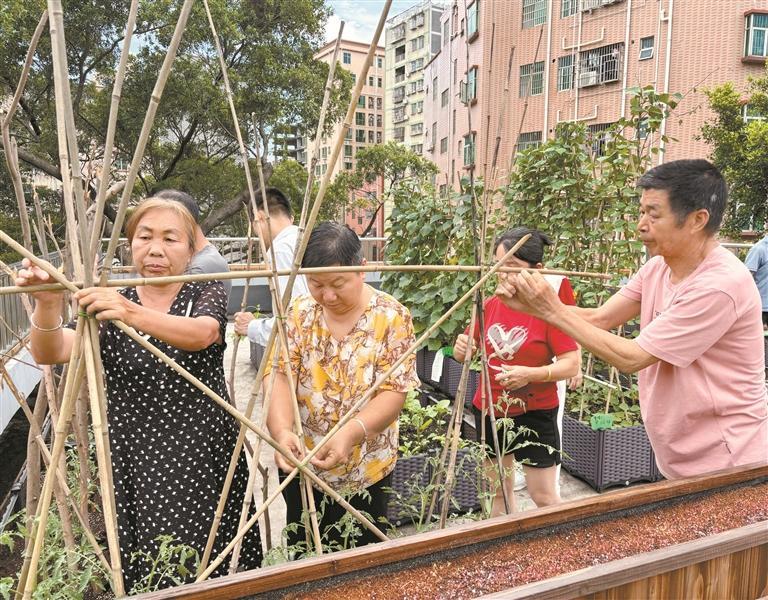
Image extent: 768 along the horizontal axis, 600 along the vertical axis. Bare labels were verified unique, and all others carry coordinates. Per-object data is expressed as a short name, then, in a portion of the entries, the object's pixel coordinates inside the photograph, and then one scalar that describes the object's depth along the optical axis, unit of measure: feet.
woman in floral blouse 4.91
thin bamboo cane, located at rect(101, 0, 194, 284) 2.62
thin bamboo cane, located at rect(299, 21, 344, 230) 3.46
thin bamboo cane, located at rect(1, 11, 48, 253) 3.40
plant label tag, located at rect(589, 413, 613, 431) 10.14
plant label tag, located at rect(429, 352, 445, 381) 8.37
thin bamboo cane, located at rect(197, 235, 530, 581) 3.42
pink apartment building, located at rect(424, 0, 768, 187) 47.67
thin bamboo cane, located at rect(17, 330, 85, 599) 2.76
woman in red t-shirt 6.78
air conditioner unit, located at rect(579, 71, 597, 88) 54.03
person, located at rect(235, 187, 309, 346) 7.05
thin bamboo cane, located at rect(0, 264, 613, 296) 2.84
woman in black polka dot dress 4.53
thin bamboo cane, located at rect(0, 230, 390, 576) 2.85
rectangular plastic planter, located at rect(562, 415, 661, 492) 9.98
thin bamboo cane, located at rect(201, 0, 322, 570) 3.69
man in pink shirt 4.55
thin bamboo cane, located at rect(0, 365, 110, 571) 3.87
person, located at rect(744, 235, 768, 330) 15.30
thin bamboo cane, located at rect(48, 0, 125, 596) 2.51
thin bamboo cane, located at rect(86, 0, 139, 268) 2.67
